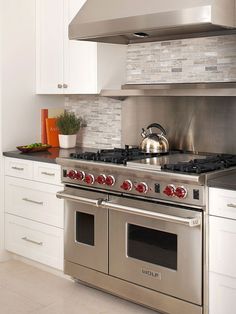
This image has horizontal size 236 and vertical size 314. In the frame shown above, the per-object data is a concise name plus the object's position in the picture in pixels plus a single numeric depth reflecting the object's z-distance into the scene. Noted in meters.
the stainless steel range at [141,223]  3.02
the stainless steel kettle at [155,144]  3.69
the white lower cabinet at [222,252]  2.87
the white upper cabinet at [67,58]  4.10
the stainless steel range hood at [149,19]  3.00
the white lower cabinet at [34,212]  3.96
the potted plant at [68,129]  4.54
